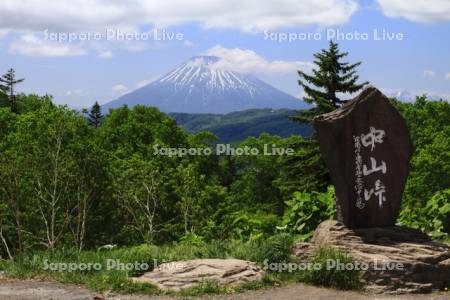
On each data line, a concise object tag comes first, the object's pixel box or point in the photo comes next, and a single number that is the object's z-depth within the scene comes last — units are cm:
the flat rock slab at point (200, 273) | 999
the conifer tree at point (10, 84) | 5708
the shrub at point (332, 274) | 1018
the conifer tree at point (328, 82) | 3253
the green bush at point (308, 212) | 1316
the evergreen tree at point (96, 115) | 7490
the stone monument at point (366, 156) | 1115
